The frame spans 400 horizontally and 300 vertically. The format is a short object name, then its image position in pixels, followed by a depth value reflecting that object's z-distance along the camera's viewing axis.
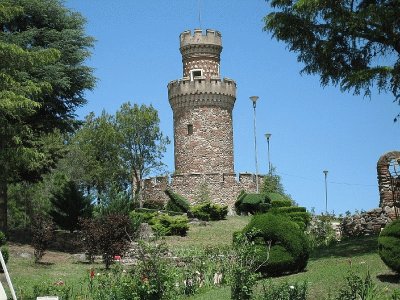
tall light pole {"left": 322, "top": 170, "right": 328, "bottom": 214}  37.47
